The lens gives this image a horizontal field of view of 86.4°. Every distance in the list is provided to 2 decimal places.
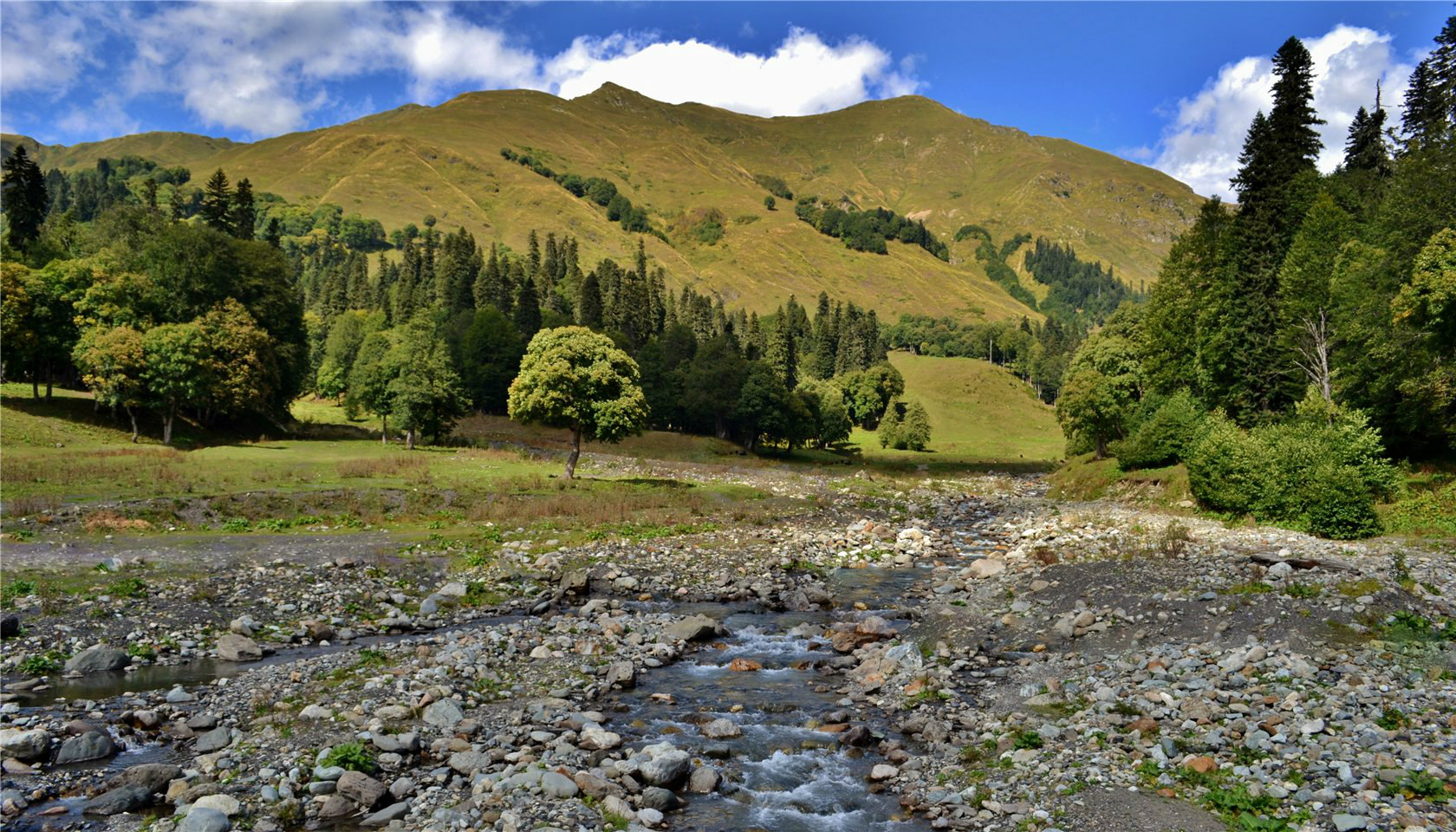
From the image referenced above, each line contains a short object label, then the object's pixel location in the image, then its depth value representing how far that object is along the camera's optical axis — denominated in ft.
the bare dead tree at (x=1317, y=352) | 149.28
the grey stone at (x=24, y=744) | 46.24
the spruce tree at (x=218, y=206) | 307.78
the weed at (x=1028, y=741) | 49.37
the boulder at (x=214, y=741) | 48.80
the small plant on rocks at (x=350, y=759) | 46.62
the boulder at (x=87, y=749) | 47.18
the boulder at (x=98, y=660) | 62.34
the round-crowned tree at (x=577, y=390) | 178.19
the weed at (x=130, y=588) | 79.15
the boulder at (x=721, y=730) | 55.72
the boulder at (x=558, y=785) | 44.32
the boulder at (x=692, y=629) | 79.10
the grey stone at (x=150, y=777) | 43.64
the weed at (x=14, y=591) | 73.61
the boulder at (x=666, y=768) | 47.37
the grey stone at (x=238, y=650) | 67.77
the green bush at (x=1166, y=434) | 169.68
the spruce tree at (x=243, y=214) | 321.32
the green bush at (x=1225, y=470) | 117.91
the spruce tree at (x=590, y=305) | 448.24
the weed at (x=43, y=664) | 61.16
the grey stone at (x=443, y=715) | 54.08
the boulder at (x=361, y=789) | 43.86
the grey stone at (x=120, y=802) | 41.42
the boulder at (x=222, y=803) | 40.89
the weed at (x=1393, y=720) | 44.47
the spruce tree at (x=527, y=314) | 424.87
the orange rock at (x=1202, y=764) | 43.14
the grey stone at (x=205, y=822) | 39.09
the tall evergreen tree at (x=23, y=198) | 271.28
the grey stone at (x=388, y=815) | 42.29
